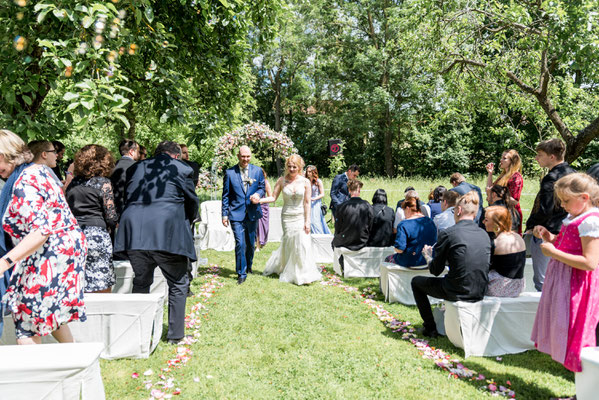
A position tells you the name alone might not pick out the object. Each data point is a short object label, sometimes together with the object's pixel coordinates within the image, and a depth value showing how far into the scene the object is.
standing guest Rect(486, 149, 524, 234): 5.64
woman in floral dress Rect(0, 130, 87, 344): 2.76
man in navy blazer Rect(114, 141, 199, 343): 3.98
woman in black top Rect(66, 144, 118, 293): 4.19
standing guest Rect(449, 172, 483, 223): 6.37
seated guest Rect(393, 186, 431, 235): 7.22
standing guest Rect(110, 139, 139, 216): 4.65
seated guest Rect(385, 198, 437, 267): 5.40
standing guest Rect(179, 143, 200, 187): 6.54
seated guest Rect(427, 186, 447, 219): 6.86
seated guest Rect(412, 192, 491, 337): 3.97
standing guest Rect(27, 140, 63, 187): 3.68
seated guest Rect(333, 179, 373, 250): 6.77
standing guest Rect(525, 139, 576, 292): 4.54
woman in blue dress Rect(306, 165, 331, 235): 8.94
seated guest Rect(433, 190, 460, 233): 5.64
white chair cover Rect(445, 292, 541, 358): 3.95
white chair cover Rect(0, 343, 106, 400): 2.43
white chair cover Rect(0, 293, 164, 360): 3.79
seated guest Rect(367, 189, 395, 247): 6.98
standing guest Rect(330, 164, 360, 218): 8.74
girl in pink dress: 2.84
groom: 6.60
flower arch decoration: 12.73
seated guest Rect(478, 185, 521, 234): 5.20
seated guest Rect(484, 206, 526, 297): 4.07
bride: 6.58
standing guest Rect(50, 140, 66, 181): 5.60
